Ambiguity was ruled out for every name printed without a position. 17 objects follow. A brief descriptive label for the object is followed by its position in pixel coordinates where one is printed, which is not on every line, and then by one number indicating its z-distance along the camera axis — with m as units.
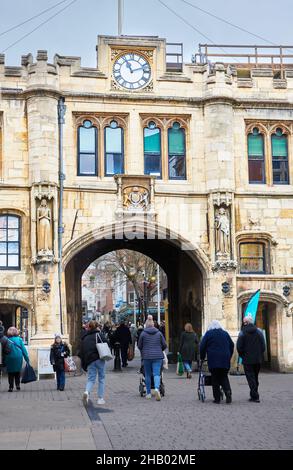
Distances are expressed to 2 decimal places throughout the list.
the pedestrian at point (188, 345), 20.91
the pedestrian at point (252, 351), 15.02
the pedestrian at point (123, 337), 26.36
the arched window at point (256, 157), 25.95
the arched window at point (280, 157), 26.12
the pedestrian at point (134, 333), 34.08
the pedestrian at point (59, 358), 17.98
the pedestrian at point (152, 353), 15.61
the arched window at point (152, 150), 25.36
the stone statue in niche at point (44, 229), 23.36
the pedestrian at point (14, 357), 18.16
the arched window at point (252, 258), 25.70
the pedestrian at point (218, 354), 14.59
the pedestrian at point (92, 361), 14.66
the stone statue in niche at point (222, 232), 24.50
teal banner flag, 23.62
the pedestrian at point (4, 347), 17.92
